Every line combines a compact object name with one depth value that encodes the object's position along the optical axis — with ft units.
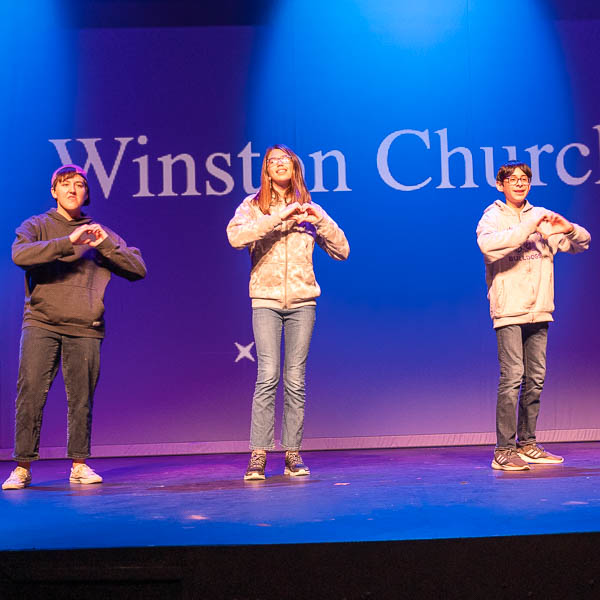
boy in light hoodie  11.76
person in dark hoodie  11.34
